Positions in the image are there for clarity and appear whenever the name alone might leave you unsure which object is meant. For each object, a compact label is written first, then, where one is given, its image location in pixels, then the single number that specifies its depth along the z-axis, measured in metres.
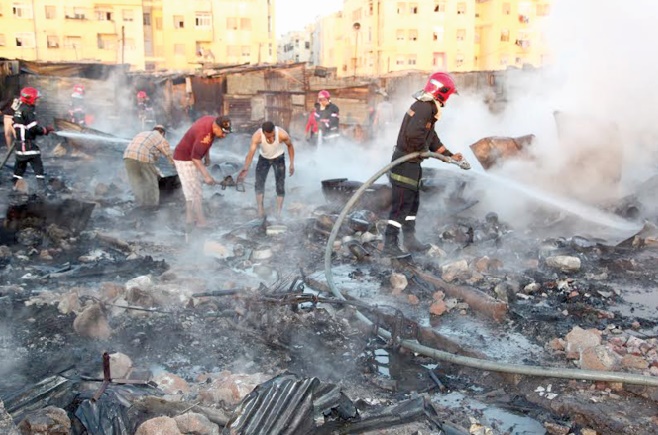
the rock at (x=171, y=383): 3.53
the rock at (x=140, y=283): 5.11
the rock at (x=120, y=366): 3.67
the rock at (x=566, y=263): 6.00
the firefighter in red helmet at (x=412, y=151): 5.86
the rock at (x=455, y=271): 5.66
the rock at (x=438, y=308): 5.02
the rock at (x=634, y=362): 3.81
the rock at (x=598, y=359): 3.73
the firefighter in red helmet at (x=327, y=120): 12.19
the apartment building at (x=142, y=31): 42.78
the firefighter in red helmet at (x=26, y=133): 9.19
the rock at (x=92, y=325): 4.35
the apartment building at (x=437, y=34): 44.97
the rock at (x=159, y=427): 2.68
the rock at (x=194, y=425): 2.76
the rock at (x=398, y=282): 5.52
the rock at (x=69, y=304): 4.71
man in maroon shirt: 7.32
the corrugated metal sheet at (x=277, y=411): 2.73
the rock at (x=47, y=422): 2.63
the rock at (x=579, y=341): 4.03
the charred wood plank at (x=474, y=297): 4.89
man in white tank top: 7.64
